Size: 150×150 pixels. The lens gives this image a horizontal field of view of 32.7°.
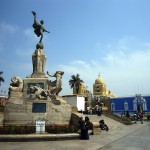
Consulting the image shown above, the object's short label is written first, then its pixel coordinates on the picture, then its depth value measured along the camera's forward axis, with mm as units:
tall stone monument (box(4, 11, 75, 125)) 18406
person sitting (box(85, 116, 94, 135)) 14237
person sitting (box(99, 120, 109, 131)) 19547
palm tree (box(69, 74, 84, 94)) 71812
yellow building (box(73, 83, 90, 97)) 81419
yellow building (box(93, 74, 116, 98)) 85500
